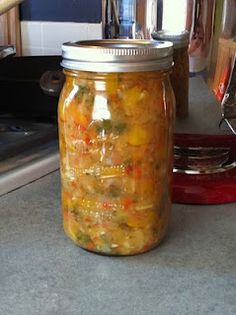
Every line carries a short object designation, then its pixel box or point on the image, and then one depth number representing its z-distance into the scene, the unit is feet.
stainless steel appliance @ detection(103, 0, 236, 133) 2.22
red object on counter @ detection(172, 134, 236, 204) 1.97
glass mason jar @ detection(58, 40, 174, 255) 1.43
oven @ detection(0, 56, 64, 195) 2.23
